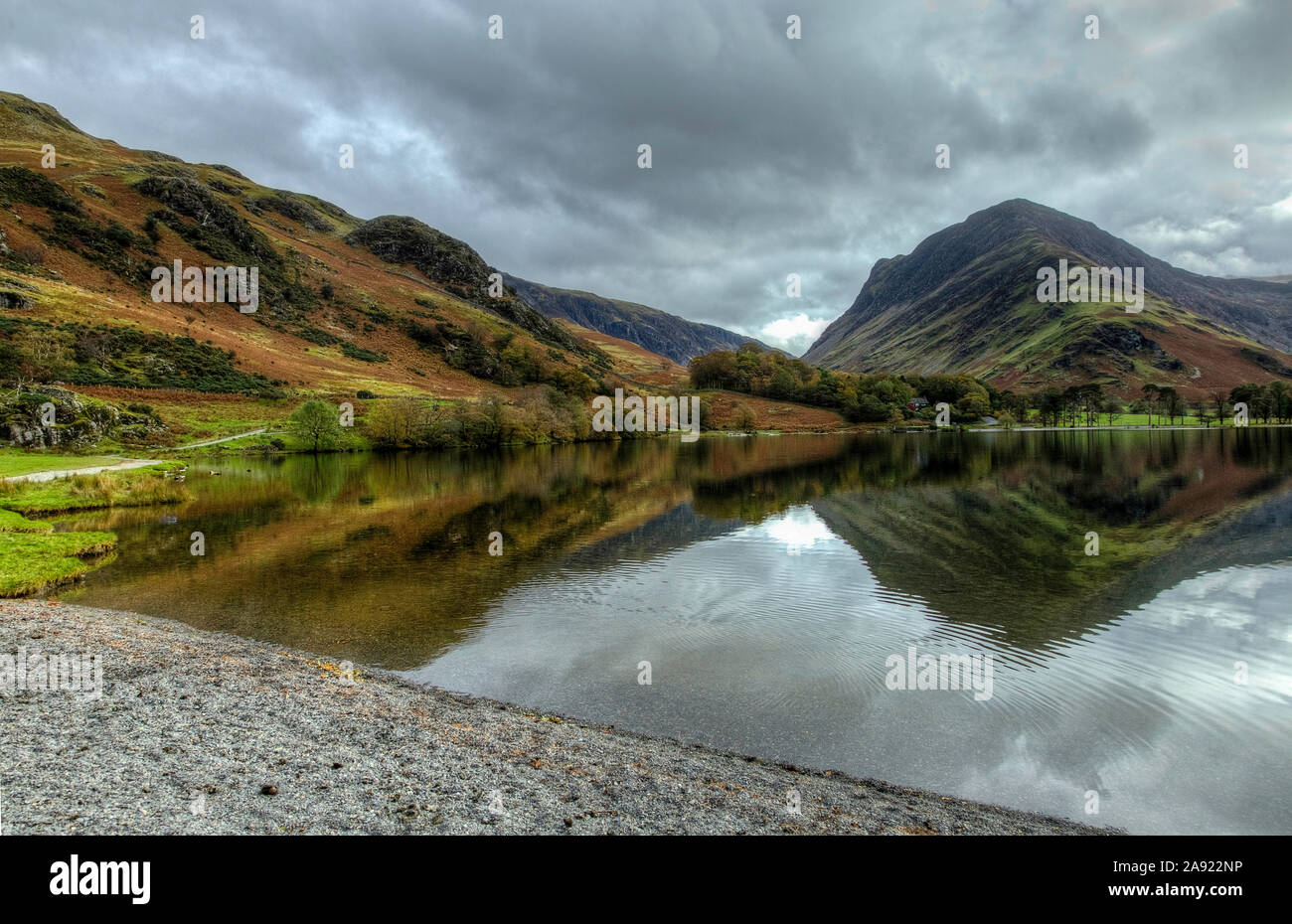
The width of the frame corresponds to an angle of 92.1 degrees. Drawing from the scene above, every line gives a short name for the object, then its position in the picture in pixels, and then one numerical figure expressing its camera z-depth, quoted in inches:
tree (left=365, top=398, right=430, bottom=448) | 3878.0
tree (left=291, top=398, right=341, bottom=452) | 3513.8
